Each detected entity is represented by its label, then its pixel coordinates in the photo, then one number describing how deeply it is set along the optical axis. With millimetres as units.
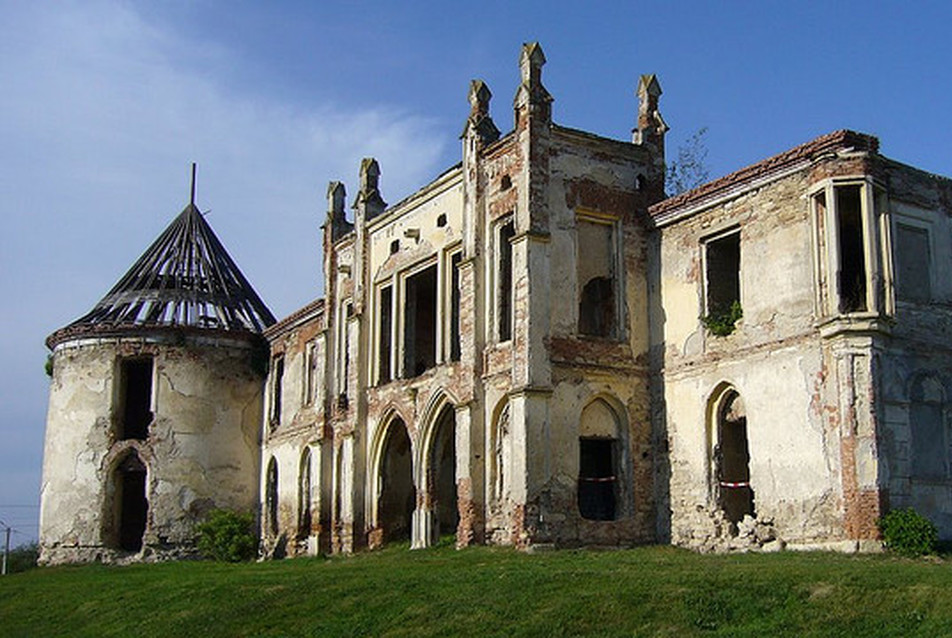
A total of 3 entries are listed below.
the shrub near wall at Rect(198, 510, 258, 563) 34250
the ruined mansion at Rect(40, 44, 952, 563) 20594
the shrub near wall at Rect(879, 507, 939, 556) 19031
